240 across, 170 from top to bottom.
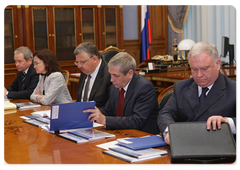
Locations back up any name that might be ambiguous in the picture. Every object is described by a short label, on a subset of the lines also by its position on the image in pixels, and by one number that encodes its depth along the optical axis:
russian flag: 9.02
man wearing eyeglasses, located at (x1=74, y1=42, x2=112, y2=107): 3.45
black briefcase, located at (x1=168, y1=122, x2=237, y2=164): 1.73
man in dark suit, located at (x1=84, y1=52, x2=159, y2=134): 2.75
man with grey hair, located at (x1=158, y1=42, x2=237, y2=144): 2.28
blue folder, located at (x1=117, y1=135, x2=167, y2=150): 1.94
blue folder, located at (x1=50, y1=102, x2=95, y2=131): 2.36
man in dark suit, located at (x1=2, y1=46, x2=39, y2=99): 4.57
